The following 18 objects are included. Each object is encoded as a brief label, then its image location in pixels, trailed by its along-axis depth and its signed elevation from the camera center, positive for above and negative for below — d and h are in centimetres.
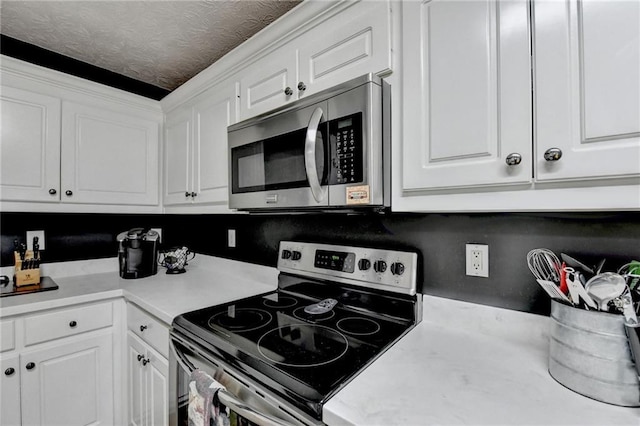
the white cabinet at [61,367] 137 -74
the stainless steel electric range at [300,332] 74 -40
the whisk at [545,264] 78 -15
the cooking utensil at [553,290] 72 -19
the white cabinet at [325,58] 96 +58
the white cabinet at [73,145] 162 +44
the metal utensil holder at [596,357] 62 -32
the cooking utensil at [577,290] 67 -18
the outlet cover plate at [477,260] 103 -16
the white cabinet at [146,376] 129 -74
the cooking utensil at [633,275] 68 -14
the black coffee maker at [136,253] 189 -23
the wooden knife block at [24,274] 169 -33
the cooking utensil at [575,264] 75 -13
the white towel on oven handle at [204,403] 87 -56
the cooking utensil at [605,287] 64 -16
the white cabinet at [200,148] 159 +41
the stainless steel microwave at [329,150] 94 +22
